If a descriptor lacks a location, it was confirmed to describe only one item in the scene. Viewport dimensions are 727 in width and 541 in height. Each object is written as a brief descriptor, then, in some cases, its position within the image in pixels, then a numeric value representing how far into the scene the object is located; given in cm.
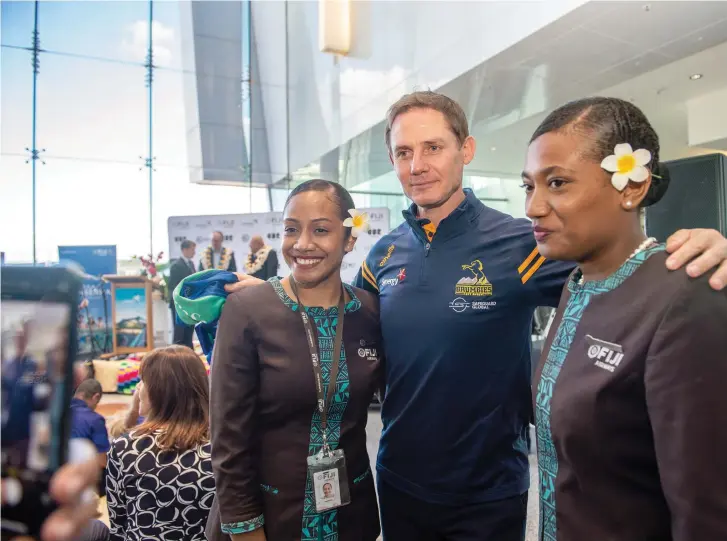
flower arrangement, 753
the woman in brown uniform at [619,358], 74
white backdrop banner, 650
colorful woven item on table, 650
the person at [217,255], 648
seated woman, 171
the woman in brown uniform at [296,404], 129
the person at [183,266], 637
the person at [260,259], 636
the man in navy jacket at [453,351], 139
